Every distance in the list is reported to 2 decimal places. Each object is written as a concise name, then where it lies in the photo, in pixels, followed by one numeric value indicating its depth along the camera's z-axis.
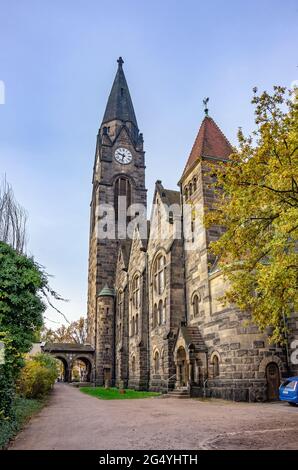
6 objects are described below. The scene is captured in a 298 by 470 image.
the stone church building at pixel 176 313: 18.14
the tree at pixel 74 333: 69.94
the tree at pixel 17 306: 9.75
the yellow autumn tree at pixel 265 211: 9.52
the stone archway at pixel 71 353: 43.56
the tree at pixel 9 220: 18.16
